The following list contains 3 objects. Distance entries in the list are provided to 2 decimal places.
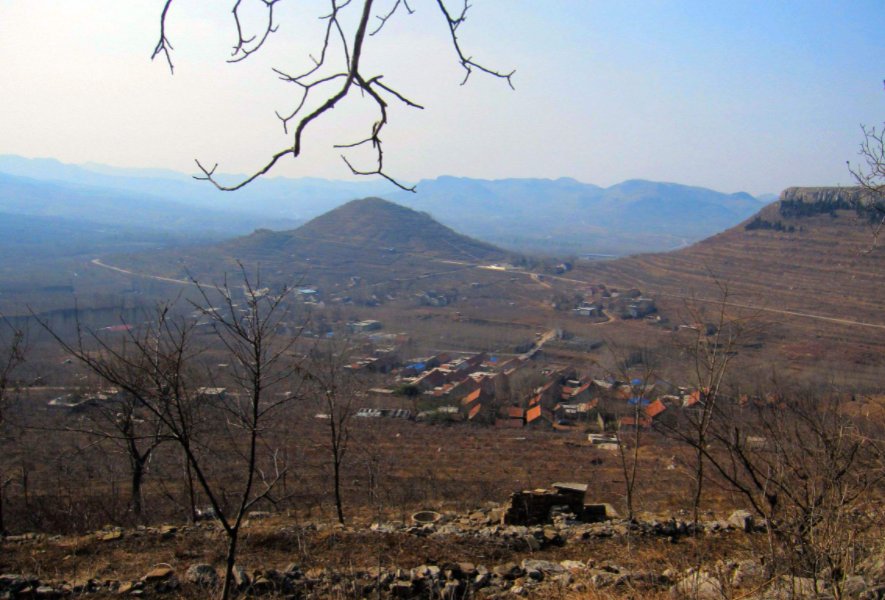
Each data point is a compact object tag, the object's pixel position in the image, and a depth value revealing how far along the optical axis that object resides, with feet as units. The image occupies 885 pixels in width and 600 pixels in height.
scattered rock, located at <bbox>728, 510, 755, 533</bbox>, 18.56
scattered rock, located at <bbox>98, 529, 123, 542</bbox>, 17.23
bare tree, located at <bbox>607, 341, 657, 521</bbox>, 20.66
